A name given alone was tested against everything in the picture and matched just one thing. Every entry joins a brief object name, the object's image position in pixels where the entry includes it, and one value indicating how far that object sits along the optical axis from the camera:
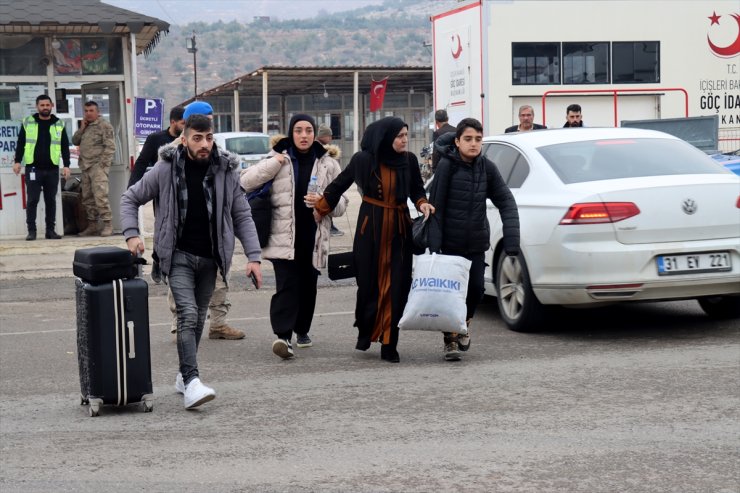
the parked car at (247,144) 34.53
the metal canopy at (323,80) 36.31
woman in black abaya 8.52
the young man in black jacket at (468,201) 8.55
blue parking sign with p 16.88
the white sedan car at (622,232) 8.83
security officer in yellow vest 16.70
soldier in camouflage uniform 17.20
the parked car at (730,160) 16.81
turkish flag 36.31
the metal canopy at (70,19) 16.78
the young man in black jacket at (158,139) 10.35
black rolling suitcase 6.84
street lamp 74.96
